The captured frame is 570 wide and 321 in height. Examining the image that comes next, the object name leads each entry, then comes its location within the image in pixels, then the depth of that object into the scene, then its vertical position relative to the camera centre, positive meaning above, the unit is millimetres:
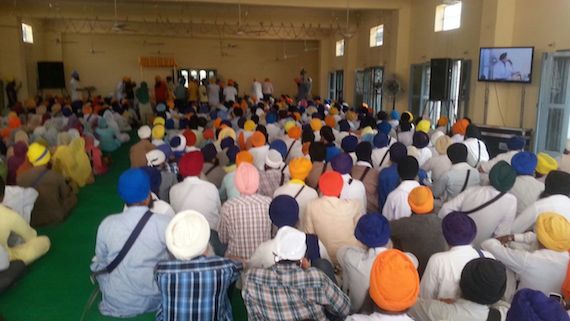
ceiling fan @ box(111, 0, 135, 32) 12406 +1602
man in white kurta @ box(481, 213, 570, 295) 2756 -1040
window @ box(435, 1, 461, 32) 10594 +1374
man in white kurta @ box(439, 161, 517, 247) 3656 -957
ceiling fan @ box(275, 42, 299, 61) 23000 +943
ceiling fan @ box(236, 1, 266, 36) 17375 +1693
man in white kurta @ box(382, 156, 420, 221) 3896 -925
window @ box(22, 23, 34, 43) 16870 +1408
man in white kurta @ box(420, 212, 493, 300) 2648 -978
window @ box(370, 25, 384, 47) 14627 +1258
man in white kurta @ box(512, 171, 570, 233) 3467 -883
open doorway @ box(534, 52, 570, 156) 7801 -436
